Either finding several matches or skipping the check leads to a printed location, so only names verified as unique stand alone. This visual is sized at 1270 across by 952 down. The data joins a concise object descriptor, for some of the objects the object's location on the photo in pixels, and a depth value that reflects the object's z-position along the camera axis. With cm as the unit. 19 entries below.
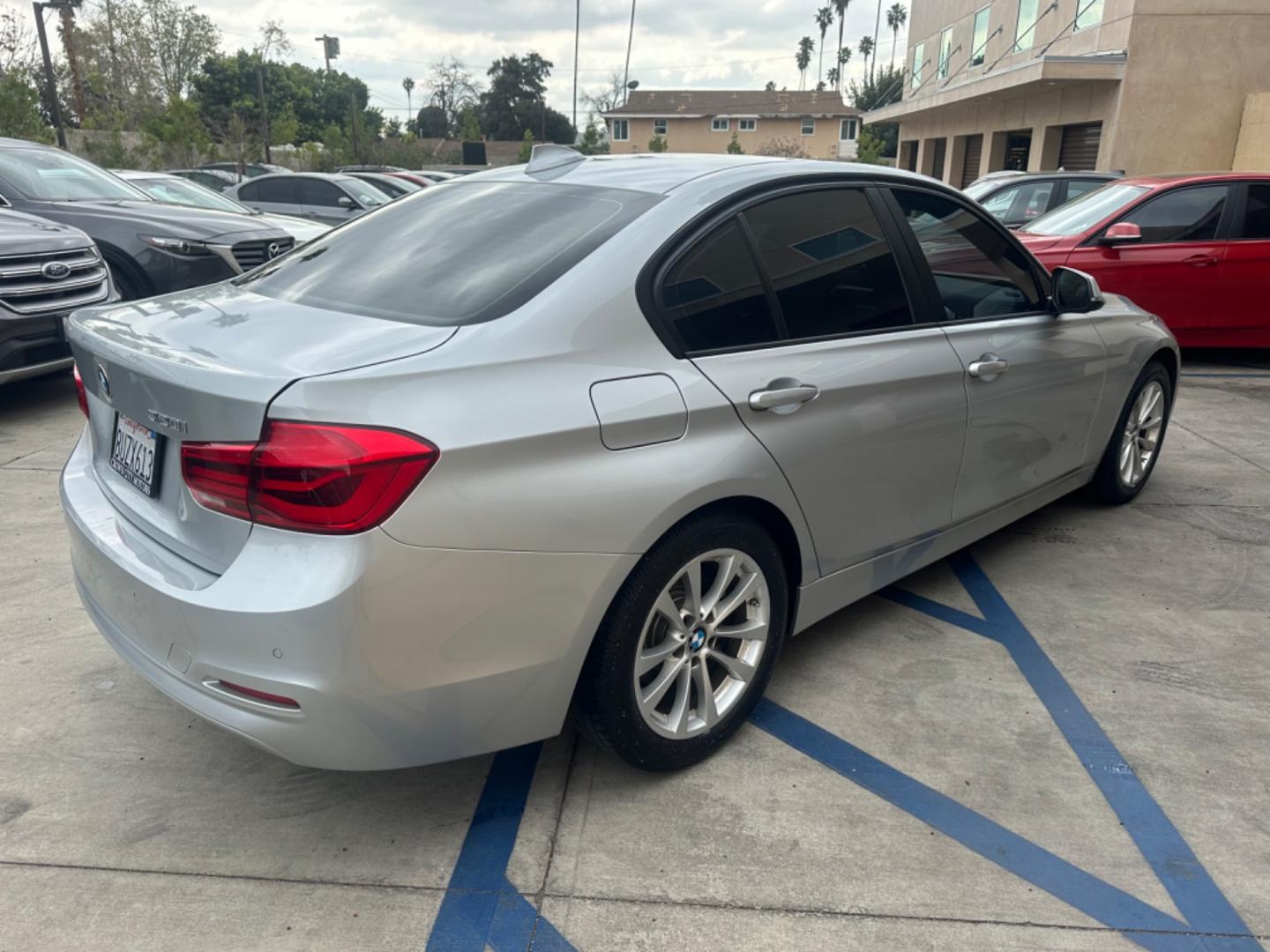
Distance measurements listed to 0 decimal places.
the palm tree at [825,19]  11981
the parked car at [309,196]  1515
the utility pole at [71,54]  3719
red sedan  805
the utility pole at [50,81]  2552
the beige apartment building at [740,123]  7144
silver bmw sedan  210
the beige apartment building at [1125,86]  1831
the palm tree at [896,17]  11744
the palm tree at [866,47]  11762
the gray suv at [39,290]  604
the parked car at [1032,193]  1091
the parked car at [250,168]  2349
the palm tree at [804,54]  12269
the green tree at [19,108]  2109
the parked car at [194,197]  979
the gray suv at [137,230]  768
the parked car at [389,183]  1868
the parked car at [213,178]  1958
